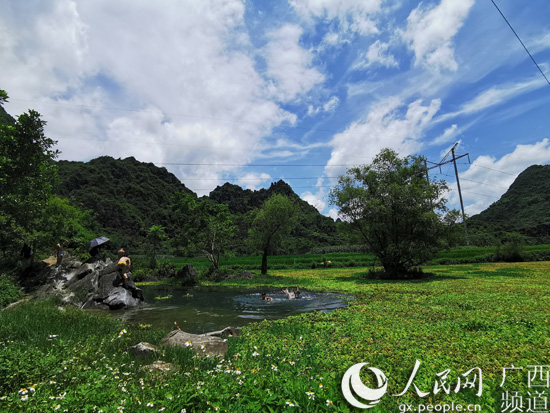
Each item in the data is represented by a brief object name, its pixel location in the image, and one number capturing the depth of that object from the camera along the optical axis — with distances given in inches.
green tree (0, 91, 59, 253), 608.7
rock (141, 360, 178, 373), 192.7
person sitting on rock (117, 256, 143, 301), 631.2
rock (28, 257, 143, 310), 607.2
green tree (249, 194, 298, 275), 1141.7
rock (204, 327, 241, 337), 326.9
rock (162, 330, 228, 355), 253.8
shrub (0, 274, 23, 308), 540.9
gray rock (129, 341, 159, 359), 233.3
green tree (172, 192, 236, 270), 1109.7
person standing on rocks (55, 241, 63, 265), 814.3
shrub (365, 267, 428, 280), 877.8
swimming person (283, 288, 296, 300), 660.2
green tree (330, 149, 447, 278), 850.1
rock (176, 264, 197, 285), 1011.8
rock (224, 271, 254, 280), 1090.0
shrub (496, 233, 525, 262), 1373.9
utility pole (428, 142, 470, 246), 1913.9
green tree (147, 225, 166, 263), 1336.7
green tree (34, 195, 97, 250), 974.6
